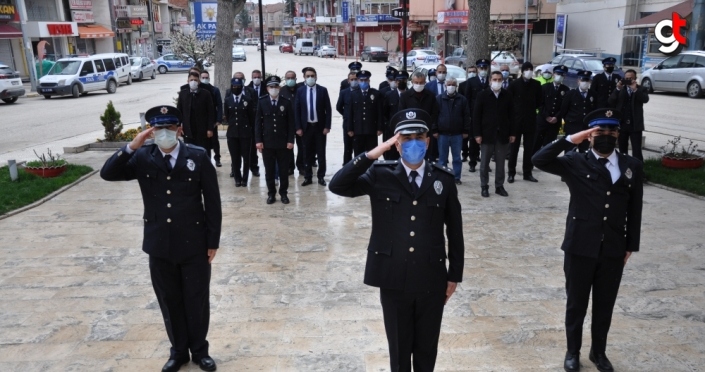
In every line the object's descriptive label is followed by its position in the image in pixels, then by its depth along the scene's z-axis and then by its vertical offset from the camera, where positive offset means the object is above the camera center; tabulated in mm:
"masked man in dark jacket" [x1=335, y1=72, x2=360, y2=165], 11164 -1496
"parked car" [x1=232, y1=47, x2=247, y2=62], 58875 -2890
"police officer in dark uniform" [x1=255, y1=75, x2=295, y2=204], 9875 -1680
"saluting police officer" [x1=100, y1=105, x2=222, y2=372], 4750 -1453
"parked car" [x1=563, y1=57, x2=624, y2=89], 26188 -2172
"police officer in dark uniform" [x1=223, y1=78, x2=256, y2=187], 10852 -1737
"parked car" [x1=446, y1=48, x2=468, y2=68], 38312 -2469
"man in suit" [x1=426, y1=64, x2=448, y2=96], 12048 -1212
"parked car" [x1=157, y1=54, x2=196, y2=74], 47531 -2837
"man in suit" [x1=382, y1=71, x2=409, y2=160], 11172 -1450
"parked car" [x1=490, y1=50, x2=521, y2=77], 30188 -1983
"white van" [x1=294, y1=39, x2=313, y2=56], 75688 -2873
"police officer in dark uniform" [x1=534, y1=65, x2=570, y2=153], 11477 -1751
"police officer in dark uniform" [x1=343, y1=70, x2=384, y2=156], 10992 -1573
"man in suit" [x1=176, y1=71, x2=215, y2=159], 11016 -1483
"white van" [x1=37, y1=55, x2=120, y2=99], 28891 -2240
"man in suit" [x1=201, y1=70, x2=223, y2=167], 11953 -1643
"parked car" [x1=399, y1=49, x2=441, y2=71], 42344 -2667
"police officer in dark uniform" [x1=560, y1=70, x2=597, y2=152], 10984 -1537
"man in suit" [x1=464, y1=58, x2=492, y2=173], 11945 -1306
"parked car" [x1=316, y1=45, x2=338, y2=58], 70688 -3311
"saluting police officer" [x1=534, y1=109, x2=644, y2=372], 4680 -1522
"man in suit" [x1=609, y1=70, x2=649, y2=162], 11414 -1588
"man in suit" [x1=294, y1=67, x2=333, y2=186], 11109 -1639
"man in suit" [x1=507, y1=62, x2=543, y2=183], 10766 -1556
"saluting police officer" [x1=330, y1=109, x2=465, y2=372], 3955 -1366
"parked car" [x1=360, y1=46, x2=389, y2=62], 57094 -3038
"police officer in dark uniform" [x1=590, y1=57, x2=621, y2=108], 12047 -1319
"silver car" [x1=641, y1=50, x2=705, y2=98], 24141 -2446
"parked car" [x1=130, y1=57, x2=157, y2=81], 38816 -2525
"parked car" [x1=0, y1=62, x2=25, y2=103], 26188 -2235
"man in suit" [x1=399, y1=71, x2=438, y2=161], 10047 -1275
